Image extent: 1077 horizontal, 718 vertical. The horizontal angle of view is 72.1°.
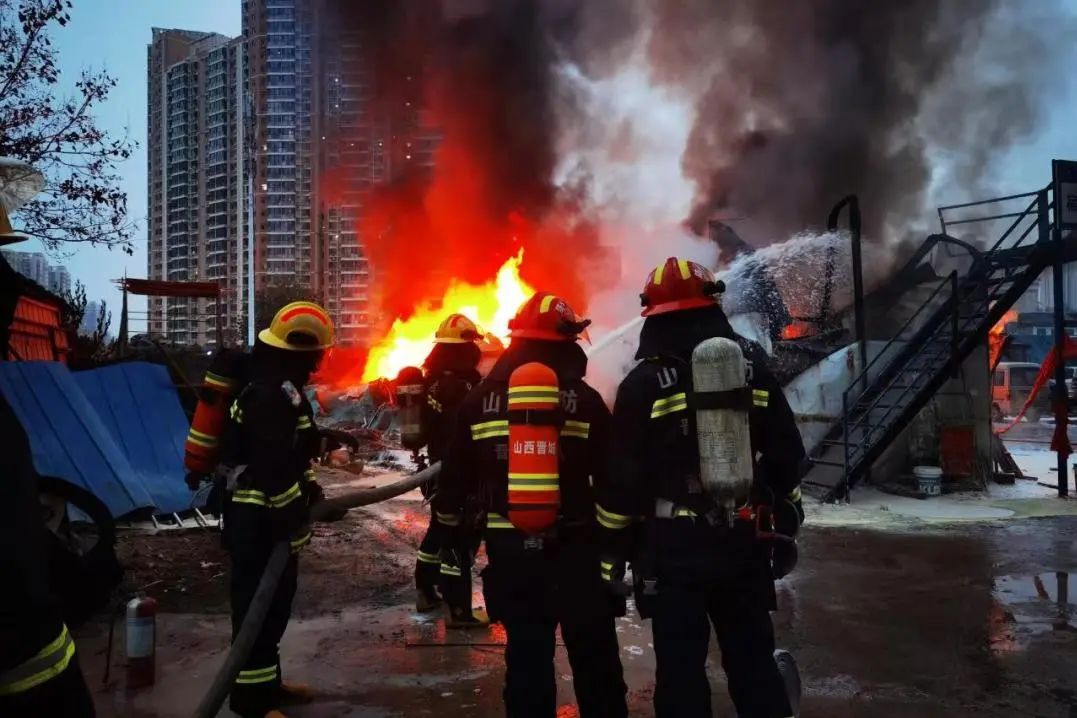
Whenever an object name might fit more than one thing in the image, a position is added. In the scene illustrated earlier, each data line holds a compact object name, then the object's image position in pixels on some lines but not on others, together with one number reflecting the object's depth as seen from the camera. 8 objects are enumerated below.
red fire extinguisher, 4.02
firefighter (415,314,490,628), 5.12
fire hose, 3.28
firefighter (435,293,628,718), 3.00
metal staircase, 9.97
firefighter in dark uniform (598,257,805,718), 2.85
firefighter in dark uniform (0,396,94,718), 1.50
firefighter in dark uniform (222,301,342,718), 3.70
